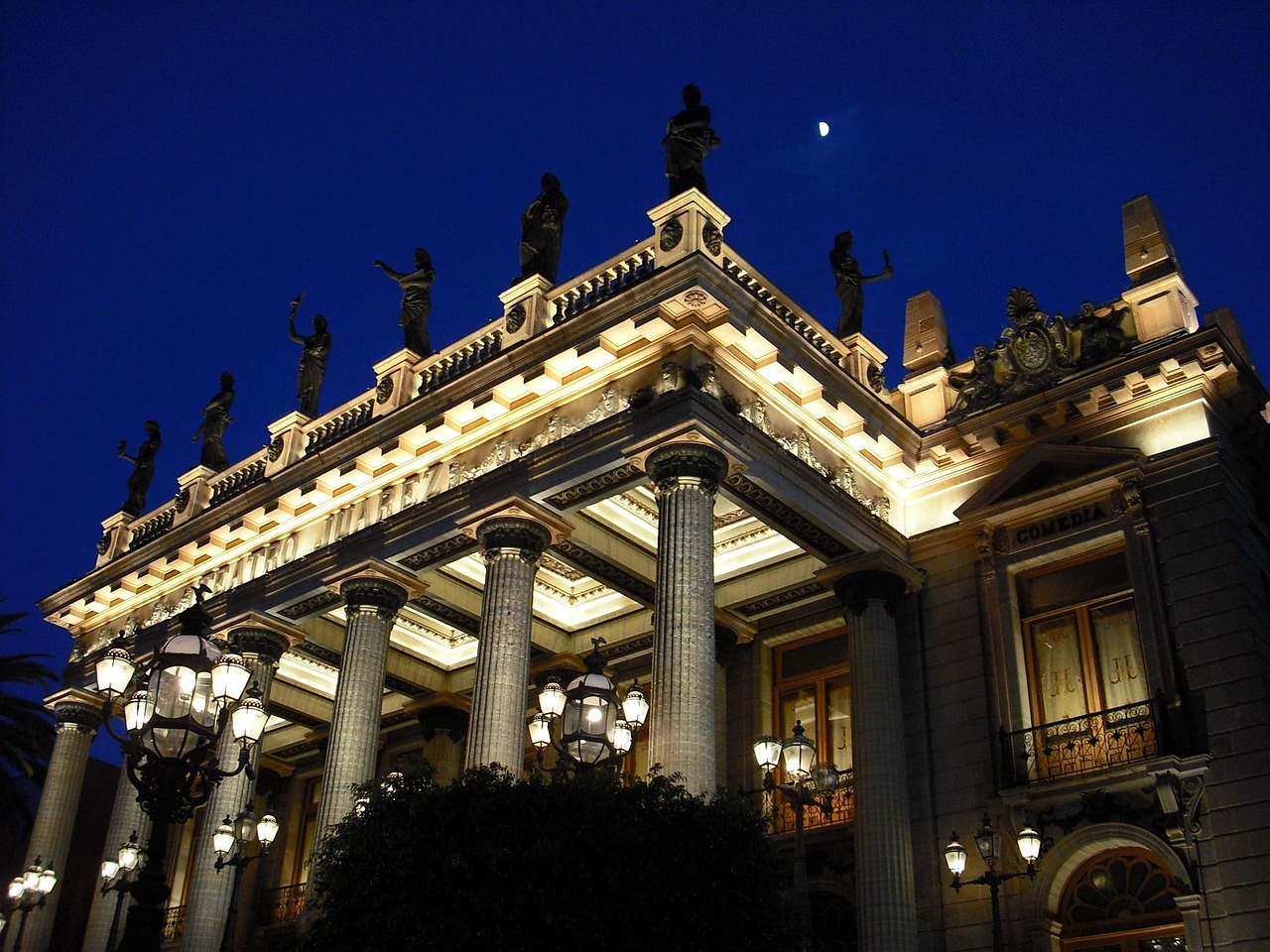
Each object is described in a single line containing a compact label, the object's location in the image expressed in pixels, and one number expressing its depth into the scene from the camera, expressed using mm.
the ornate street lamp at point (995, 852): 14094
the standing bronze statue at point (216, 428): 29578
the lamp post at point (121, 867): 18469
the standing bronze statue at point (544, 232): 22672
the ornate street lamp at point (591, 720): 12977
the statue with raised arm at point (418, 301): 24859
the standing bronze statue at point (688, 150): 20594
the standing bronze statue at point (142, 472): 32094
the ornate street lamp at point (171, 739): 10438
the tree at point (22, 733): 32219
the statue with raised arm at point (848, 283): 23297
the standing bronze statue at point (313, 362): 26812
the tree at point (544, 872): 11141
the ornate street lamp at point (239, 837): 18266
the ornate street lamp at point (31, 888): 23109
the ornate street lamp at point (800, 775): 13773
